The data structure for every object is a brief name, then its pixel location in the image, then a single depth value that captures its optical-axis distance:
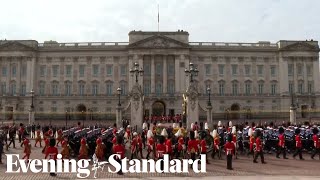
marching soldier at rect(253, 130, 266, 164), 21.12
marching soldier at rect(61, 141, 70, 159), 20.14
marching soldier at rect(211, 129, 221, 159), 22.70
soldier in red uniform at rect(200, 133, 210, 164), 20.56
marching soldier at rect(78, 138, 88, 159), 20.22
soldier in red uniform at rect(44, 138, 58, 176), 18.21
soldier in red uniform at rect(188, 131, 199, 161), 19.92
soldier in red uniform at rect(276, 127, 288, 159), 23.03
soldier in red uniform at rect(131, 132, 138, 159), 21.75
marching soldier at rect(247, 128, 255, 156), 22.47
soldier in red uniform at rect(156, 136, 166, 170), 18.95
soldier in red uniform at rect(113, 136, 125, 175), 18.14
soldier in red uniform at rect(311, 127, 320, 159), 22.48
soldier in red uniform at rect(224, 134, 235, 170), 19.19
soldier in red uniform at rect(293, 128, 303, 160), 22.70
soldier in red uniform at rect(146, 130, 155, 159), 21.73
